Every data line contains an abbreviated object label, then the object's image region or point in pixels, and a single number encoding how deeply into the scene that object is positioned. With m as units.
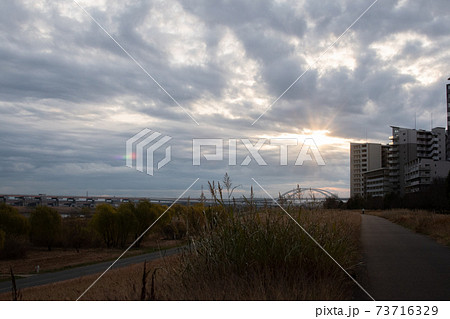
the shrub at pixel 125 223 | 68.19
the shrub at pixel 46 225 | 64.10
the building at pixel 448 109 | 88.04
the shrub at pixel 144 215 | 70.25
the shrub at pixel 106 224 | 66.56
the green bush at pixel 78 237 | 67.75
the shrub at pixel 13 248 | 56.09
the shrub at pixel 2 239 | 53.03
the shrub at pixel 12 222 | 59.97
